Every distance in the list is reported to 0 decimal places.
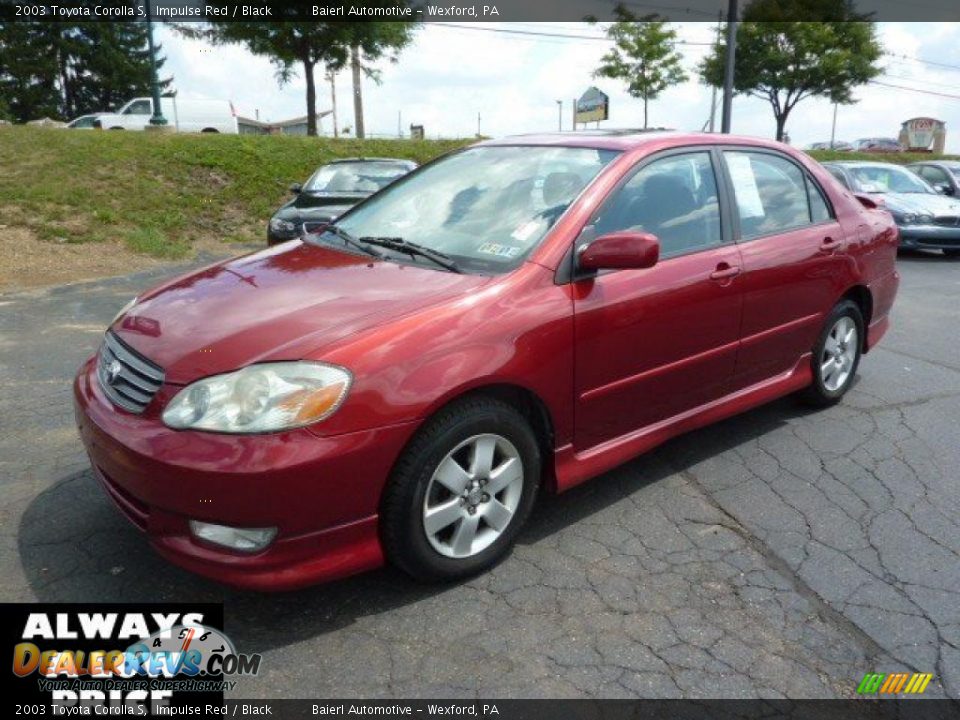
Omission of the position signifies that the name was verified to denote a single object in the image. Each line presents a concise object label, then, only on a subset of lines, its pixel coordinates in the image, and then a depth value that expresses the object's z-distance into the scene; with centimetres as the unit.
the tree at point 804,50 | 2583
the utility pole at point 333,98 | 4668
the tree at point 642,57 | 2578
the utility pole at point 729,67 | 1486
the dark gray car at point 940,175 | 1329
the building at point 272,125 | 4425
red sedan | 229
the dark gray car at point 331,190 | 896
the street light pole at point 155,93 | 1662
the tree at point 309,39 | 2069
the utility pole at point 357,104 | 2446
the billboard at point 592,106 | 2725
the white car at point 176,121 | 2377
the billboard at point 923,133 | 3853
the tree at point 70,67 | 4534
